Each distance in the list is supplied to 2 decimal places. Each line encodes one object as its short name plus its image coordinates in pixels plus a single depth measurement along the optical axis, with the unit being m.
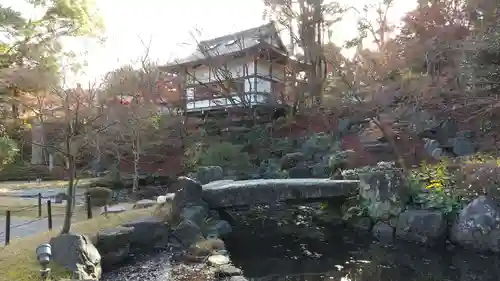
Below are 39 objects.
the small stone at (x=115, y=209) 9.08
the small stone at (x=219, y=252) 6.92
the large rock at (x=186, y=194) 8.47
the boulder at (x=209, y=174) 12.52
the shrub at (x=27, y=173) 20.98
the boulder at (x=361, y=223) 9.20
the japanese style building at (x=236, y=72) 20.23
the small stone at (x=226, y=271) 6.02
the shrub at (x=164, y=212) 8.27
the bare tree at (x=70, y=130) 6.11
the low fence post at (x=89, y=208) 8.16
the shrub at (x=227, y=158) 15.68
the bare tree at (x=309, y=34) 20.53
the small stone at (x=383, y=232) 8.42
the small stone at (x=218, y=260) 6.43
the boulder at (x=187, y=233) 7.63
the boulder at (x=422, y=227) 7.91
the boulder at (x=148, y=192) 13.62
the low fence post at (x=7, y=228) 6.07
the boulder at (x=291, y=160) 15.90
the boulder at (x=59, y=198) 11.33
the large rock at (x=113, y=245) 6.36
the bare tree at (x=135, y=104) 15.27
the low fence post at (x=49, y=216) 7.04
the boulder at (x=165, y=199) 9.10
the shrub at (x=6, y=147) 8.99
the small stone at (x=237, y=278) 5.75
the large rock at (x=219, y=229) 8.49
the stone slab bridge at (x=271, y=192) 9.23
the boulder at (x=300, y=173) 13.55
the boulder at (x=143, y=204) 9.79
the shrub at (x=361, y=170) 10.27
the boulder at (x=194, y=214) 8.25
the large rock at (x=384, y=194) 8.70
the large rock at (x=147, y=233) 7.30
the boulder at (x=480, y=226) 7.23
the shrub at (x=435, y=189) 8.20
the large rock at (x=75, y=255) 5.03
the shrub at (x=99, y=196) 10.32
